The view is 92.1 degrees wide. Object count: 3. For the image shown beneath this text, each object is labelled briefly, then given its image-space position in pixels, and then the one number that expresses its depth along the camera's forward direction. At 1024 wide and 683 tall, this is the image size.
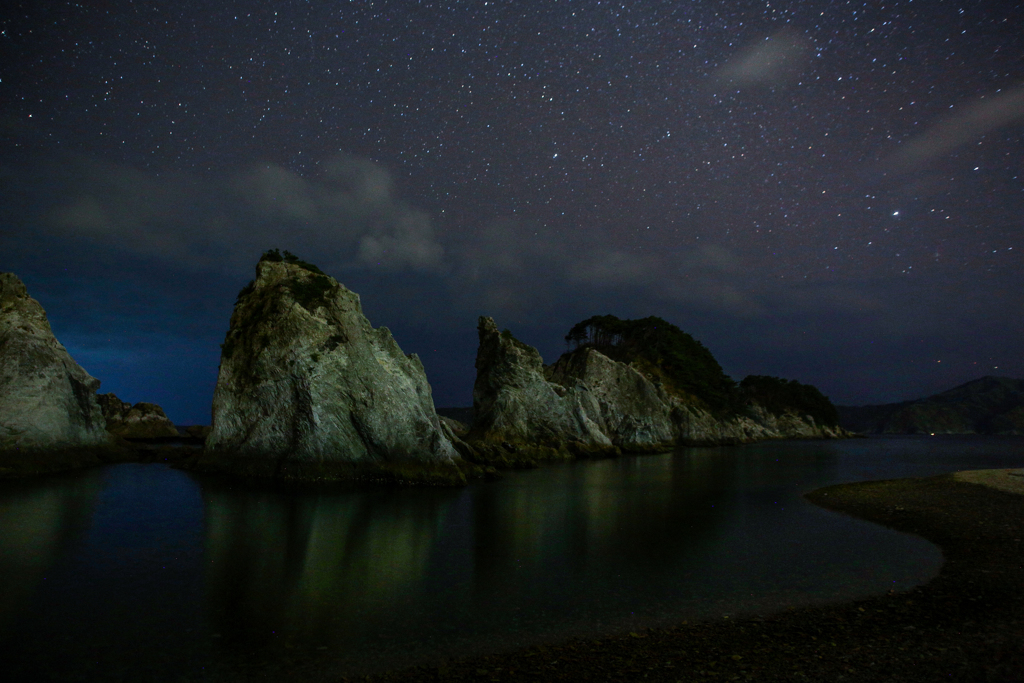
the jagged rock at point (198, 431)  72.12
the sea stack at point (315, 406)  32.38
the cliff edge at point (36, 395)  31.50
